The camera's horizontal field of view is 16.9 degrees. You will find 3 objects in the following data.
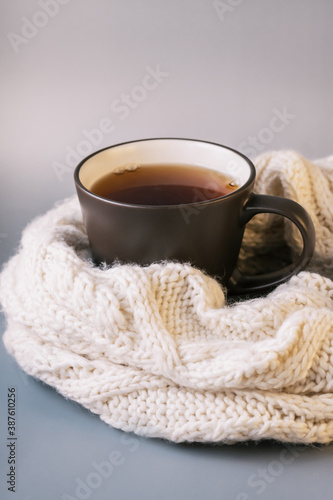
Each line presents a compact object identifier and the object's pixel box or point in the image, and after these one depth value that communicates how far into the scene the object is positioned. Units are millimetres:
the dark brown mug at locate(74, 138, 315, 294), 568
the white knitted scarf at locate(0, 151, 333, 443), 542
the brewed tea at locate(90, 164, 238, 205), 608
